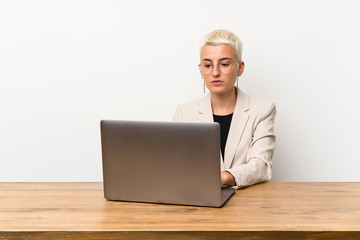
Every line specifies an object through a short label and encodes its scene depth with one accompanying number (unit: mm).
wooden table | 1123
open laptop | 1290
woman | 2041
